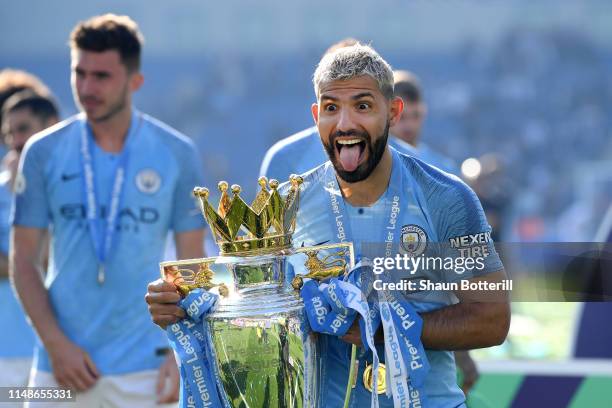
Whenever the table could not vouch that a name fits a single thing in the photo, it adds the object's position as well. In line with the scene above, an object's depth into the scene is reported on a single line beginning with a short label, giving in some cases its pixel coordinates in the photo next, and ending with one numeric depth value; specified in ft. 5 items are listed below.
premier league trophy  17.80
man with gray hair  18.28
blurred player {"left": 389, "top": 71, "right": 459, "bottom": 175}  38.09
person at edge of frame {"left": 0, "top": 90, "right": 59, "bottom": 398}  36.27
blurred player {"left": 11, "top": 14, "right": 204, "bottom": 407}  30.17
